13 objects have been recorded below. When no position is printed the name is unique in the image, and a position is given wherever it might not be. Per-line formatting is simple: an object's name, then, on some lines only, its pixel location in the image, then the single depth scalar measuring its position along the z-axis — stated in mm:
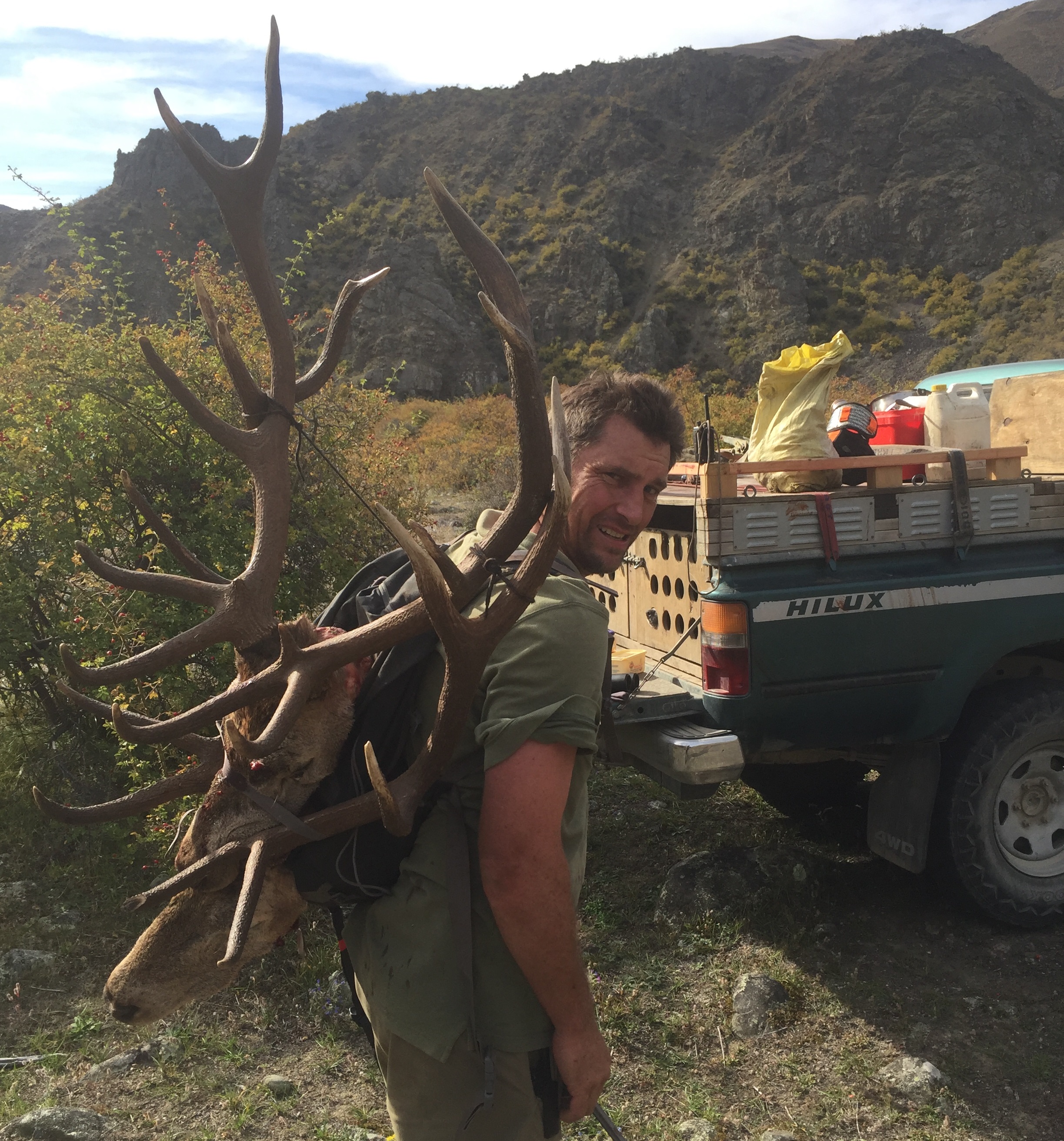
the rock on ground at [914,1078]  3062
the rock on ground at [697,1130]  2914
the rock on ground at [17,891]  4531
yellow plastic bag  3955
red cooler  5051
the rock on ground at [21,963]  3934
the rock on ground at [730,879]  4211
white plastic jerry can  4512
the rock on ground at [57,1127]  2910
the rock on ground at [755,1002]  3447
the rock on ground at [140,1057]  3307
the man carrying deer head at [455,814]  1529
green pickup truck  3562
